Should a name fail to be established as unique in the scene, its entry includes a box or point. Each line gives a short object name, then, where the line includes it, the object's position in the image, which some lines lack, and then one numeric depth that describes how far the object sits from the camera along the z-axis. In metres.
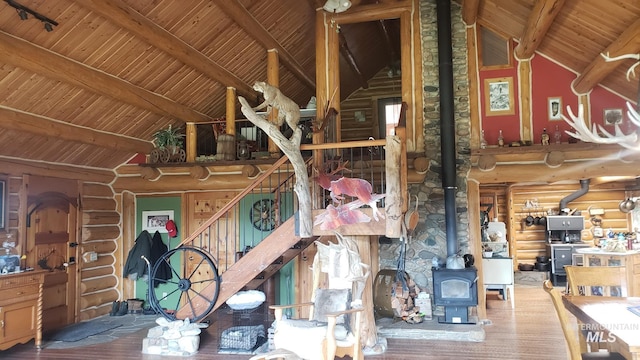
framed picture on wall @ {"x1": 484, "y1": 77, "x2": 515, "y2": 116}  7.65
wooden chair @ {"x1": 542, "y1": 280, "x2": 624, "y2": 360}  3.29
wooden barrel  8.07
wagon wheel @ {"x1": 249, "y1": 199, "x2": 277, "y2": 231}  8.32
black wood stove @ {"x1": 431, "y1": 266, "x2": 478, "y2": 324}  6.79
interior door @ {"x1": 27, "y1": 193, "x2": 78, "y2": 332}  7.29
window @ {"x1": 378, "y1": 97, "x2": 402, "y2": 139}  11.70
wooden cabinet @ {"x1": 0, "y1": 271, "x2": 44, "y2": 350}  5.82
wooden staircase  6.19
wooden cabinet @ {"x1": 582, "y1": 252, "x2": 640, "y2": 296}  7.26
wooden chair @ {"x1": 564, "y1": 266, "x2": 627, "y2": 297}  4.57
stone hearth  6.39
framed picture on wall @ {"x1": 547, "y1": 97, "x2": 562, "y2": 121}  7.47
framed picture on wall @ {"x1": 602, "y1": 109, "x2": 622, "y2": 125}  7.19
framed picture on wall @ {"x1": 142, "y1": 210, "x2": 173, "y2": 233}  8.90
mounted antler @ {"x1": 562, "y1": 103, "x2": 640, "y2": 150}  3.37
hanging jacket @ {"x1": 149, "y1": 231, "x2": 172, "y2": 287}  8.61
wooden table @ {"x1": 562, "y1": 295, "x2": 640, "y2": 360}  3.13
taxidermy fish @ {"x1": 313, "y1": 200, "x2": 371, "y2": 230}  5.70
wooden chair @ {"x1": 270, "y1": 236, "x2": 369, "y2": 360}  4.69
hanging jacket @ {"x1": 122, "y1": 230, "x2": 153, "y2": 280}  8.59
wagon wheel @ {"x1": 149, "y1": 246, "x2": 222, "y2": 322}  8.63
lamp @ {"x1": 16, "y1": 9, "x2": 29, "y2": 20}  4.84
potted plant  8.34
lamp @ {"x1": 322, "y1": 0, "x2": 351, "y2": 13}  6.62
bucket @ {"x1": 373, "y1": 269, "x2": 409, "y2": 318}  7.23
